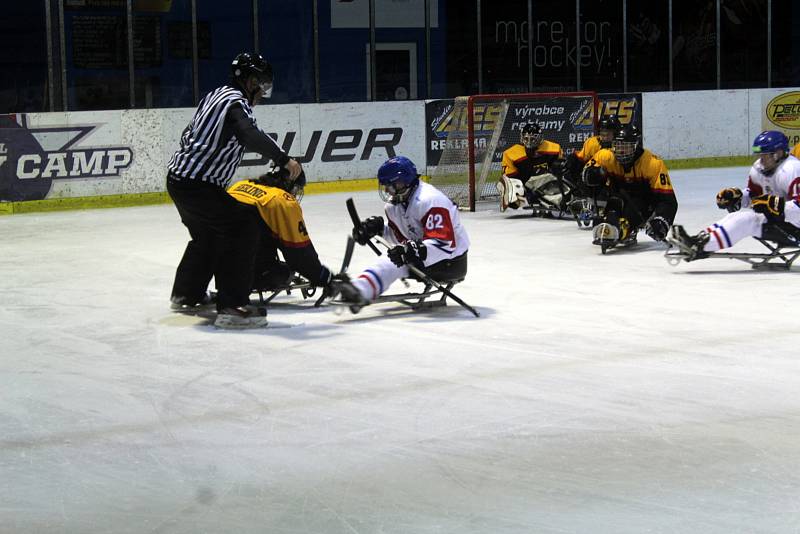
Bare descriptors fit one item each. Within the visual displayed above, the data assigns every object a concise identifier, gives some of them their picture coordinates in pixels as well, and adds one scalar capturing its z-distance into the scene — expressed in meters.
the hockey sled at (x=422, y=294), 13.67
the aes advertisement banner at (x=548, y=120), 28.05
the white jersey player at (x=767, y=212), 16.62
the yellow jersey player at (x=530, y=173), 24.89
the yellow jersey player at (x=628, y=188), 19.31
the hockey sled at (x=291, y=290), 14.66
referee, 13.15
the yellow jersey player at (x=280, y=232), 14.02
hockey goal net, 27.54
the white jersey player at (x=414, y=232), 13.49
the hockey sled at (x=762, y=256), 16.80
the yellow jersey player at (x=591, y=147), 22.31
